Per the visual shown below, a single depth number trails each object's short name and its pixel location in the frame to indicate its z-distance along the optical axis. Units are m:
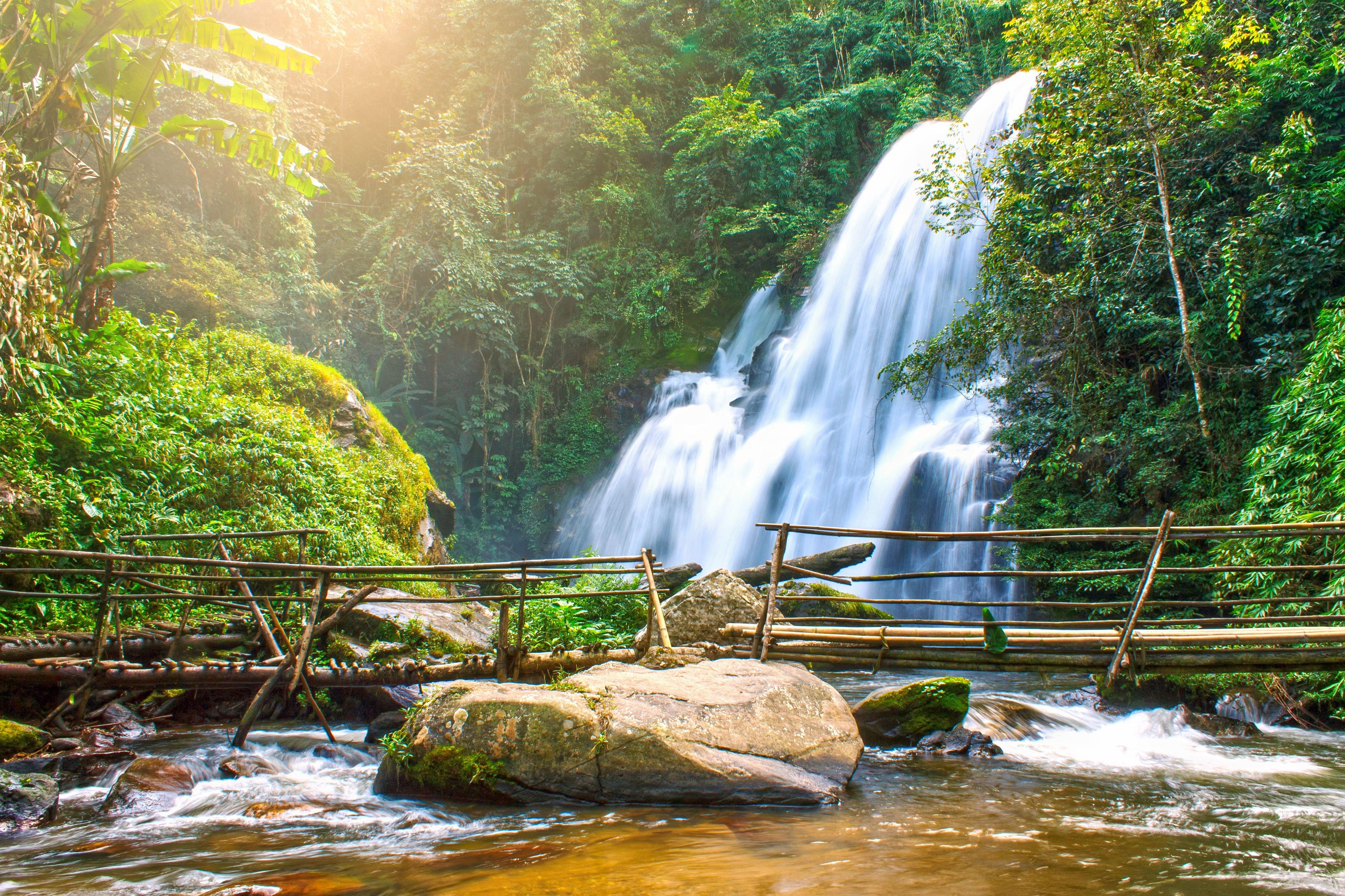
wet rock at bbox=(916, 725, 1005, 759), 5.38
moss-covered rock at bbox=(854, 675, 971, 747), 5.59
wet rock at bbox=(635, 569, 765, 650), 7.24
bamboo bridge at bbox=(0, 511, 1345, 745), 4.34
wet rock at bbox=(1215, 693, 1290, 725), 6.64
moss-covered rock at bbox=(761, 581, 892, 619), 9.96
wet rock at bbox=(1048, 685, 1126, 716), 6.92
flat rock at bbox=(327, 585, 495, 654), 6.92
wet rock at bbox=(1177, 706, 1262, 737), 6.17
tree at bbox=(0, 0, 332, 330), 8.51
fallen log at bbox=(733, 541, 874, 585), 10.90
